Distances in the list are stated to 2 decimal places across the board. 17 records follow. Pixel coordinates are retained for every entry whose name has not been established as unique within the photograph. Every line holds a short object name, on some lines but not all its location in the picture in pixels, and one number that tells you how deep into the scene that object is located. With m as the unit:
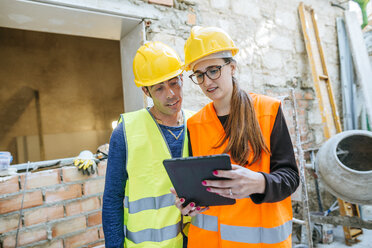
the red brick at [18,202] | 1.67
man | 1.30
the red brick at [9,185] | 1.68
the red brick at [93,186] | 1.99
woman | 0.97
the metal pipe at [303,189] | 2.36
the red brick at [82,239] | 1.88
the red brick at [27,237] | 1.66
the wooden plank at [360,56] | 3.72
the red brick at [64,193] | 1.85
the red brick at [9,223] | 1.66
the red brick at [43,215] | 1.75
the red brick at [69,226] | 1.84
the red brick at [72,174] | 1.92
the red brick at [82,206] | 1.91
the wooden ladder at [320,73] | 3.47
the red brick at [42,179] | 1.79
